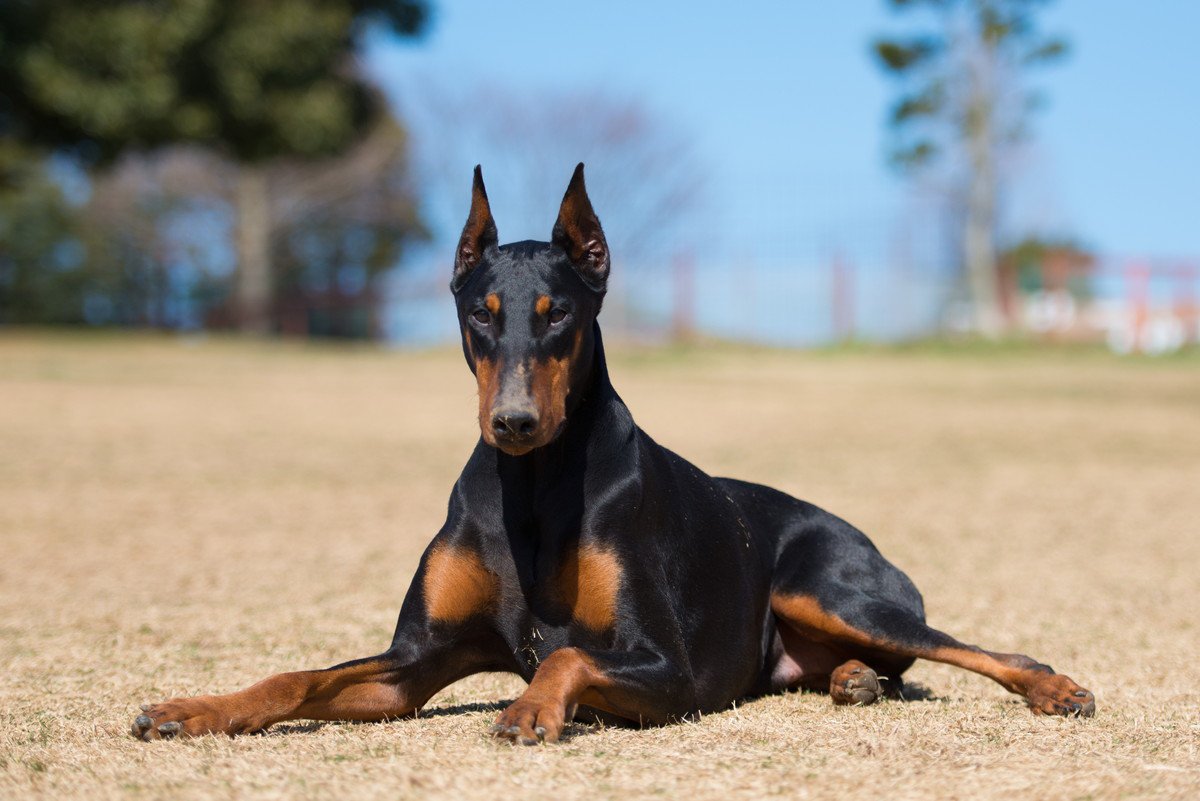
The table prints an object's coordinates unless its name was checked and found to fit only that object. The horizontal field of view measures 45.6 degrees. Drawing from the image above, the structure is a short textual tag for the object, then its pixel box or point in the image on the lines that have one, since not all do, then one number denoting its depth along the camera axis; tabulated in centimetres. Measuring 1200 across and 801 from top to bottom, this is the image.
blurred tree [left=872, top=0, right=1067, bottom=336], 3164
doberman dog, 346
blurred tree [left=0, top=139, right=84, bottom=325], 3809
